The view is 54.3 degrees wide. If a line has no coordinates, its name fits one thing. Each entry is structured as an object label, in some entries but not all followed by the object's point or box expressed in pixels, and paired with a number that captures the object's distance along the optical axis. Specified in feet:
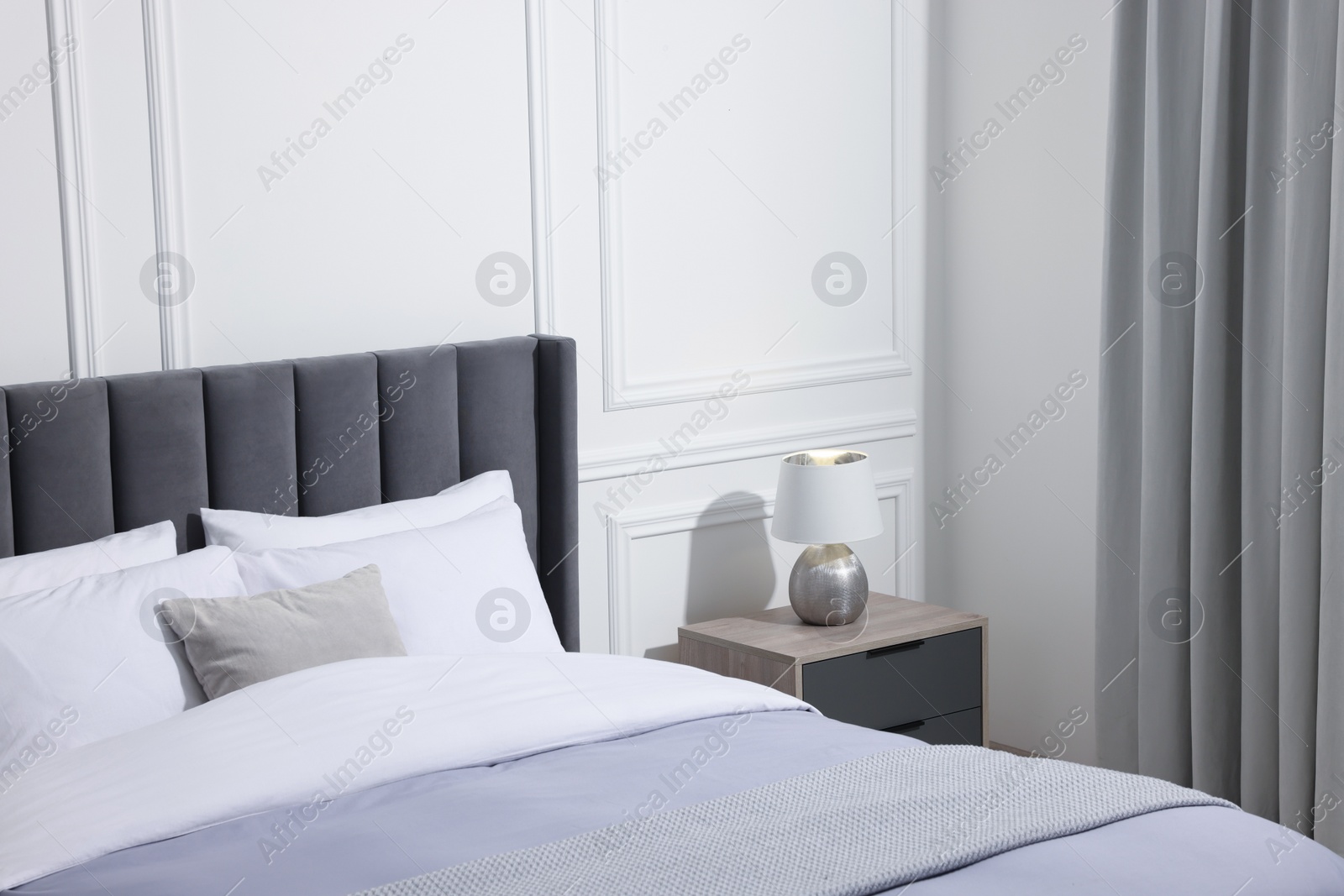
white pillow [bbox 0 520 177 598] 7.61
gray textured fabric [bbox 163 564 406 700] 7.47
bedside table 10.36
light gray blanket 5.53
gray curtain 9.50
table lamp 10.78
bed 5.71
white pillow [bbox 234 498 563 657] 8.39
